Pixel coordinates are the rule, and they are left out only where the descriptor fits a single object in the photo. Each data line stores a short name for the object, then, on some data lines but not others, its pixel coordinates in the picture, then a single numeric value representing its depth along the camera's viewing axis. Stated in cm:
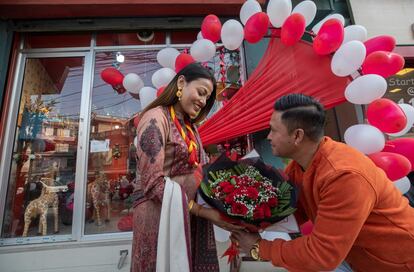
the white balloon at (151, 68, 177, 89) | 246
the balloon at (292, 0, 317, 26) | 236
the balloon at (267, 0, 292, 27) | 223
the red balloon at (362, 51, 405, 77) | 194
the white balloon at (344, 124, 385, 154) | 185
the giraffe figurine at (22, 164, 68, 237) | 286
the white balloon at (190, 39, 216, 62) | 241
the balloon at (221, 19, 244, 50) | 237
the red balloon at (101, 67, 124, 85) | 277
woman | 110
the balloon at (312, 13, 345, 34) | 246
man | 94
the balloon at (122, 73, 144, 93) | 267
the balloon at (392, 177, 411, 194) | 194
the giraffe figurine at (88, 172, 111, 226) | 304
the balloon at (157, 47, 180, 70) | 262
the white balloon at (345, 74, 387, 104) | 188
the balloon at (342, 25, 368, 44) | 225
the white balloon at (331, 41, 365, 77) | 195
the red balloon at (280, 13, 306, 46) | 217
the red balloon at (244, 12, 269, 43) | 228
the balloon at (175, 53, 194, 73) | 236
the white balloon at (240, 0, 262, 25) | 242
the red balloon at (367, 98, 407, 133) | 181
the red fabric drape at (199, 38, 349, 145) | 227
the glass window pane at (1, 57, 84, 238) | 291
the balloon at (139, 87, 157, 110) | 254
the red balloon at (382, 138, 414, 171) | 196
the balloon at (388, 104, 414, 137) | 203
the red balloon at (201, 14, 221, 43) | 248
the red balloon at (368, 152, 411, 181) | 175
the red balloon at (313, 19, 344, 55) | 204
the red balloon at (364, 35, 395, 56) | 216
